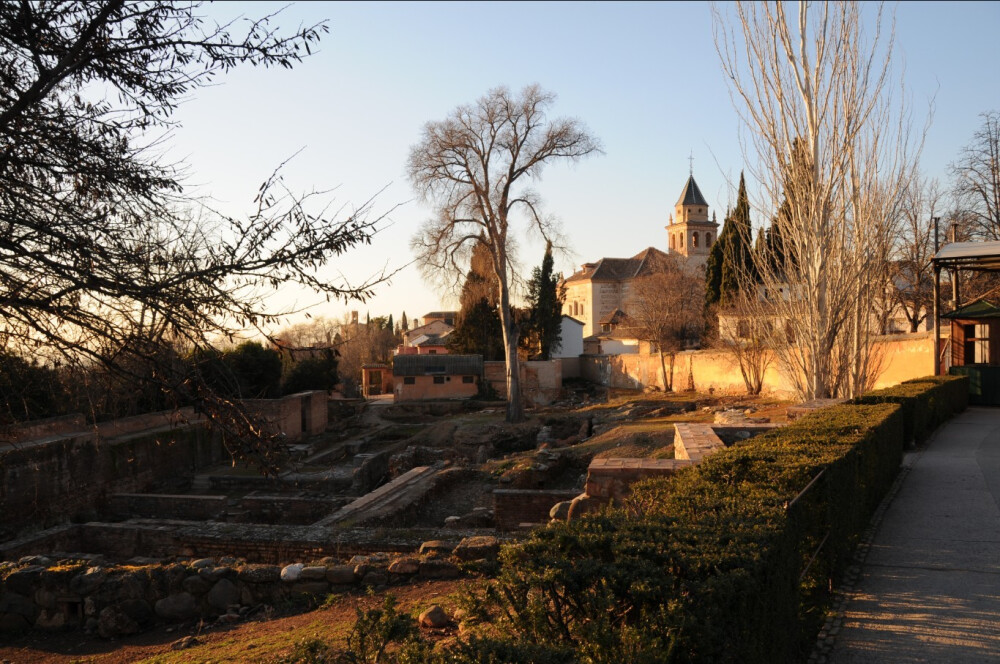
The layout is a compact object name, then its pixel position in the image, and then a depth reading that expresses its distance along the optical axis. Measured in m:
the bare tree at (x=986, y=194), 31.36
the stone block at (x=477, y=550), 7.14
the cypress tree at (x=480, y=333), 44.66
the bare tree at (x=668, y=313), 40.59
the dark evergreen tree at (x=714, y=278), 42.84
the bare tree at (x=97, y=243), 4.57
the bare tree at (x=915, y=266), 32.75
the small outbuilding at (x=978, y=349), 18.14
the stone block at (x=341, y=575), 7.05
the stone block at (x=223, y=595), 7.28
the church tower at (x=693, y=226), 78.56
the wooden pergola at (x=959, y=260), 17.31
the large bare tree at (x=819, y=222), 14.29
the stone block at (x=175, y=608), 7.30
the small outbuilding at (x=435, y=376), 39.38
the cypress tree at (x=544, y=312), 49.22
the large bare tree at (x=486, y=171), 26.58
